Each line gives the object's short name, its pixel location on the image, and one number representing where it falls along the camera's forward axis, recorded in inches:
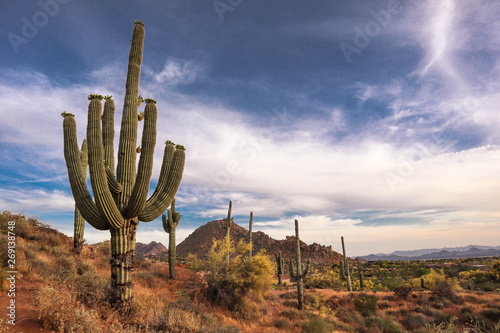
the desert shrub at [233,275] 538.2
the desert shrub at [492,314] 586.2
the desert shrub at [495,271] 944.3
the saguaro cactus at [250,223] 892.3
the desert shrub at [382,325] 534.3
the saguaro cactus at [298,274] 678.5
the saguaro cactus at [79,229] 619.7
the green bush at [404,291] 769.6
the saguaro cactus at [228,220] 675.7
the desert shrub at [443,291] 729.6
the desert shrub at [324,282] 1089.8
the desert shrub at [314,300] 681.5
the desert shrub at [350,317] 593.2
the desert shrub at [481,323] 544.7
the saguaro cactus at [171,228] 705.0
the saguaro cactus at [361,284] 1080.1
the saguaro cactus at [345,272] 959.0
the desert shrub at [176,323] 290.0
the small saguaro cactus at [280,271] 1057.5
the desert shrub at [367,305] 662.8
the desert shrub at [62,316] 231.0
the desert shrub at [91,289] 309.4
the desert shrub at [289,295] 778.5
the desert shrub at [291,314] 587.0
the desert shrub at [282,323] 509.0
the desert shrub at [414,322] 564.7
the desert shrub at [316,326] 468.4
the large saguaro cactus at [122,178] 311.9
